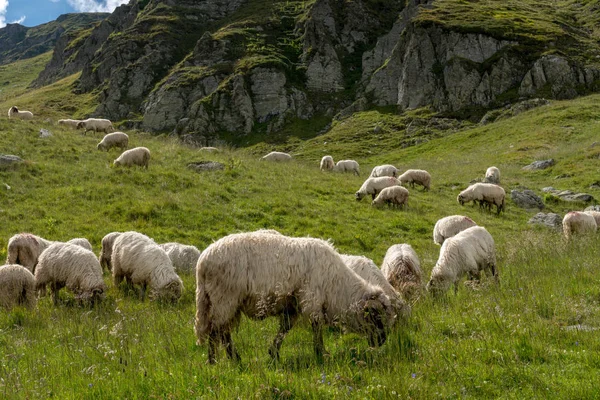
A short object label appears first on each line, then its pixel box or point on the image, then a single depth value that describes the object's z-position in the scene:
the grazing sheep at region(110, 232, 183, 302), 10.57
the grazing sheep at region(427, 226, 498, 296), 10.25
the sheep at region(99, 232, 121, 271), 13.06
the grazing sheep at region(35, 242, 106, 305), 10.09
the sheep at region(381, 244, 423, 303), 9.38
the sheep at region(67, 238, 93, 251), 13.19
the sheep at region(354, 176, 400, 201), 24.47
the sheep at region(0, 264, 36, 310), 9.29
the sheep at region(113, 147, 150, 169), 22.36
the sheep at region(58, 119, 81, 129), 35.09
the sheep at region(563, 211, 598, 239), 16.30
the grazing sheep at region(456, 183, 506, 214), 24.03
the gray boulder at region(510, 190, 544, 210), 25.98
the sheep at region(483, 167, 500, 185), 30.14
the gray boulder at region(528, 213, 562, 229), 21.31
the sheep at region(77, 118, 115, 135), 32.66
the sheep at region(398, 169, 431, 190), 28.78
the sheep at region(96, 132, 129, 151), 25.99
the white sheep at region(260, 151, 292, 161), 39.38
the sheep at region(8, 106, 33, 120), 32.38
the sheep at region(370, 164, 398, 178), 31.31
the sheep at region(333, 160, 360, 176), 36.47
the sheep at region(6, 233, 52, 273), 11.79
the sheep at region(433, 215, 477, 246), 15.66
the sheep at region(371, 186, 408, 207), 22.84
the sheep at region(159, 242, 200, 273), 13.22
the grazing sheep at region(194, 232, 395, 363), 6.11
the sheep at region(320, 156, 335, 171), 36.98
